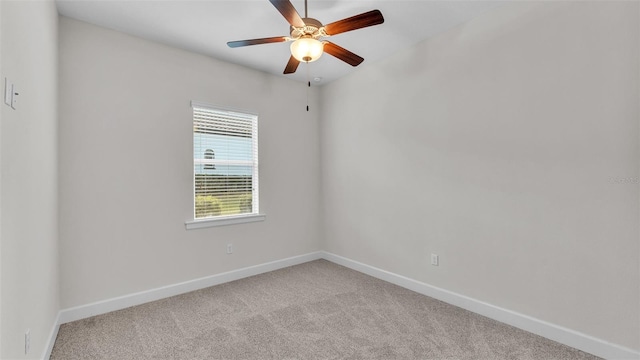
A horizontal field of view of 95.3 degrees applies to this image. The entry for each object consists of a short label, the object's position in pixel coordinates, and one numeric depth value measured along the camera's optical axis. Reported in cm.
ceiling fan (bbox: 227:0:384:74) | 187
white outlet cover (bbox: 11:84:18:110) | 137
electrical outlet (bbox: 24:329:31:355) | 155
